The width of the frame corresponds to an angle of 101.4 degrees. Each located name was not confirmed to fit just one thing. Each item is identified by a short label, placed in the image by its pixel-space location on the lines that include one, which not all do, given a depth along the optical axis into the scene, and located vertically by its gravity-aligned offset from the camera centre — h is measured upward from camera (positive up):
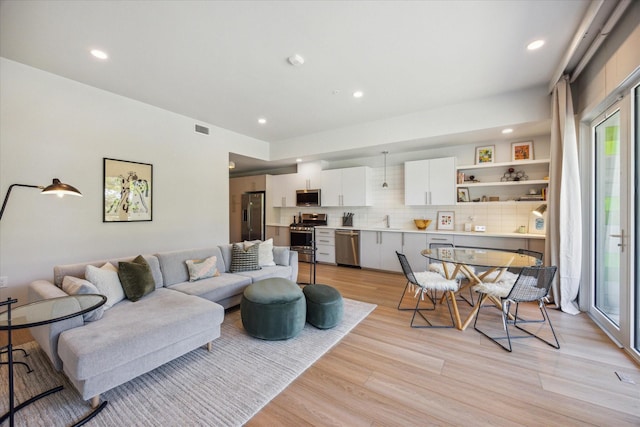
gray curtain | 3.15 +0.07
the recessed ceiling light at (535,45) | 2.57 +1.68
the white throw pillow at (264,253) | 3.95 -0.62
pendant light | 5.56 +0.89
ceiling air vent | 4.77 +1.52
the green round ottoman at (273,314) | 2.57 -1.01
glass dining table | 2.75 -0.52
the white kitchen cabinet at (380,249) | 5.23 -0.75
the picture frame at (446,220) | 5.12 -0.14
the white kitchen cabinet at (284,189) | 6.73 +0.62
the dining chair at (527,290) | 2.39 -0.74
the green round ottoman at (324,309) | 2.82 -1.05
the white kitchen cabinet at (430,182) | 4.83 +0.60
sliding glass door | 2.37 -0.08
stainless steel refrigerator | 7.28 -0.11
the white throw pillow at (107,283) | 2.39 -0.67
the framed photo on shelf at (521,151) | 4.39 +1.07
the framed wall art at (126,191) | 3.63 +0.30
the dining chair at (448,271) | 3.25 -0.76
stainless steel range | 6.36 -0.48
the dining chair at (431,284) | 2.87 -0.78
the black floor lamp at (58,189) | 2.28 +0.19
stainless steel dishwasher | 5.71 -0.77
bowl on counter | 5.22 -0.20
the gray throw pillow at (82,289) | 2.05 -0.66
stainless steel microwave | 6.32 +0.36
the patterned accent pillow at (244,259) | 3.72 -0.68
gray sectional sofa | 1.69 -0.89
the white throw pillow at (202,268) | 3.28 -0.72
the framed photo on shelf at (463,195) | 4.88 +0.34
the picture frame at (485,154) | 4.66 +1.07
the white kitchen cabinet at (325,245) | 6.09 -0.78
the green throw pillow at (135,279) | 2.57 -0.69
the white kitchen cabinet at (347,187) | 5.78 +0.59
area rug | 1.66 -1.29
